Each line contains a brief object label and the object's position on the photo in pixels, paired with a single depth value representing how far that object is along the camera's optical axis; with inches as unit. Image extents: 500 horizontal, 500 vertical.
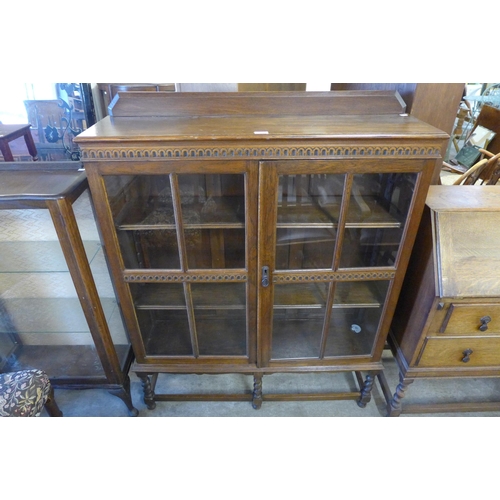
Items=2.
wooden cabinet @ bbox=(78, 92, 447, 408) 33.8
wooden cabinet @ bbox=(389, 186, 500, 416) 39.3
